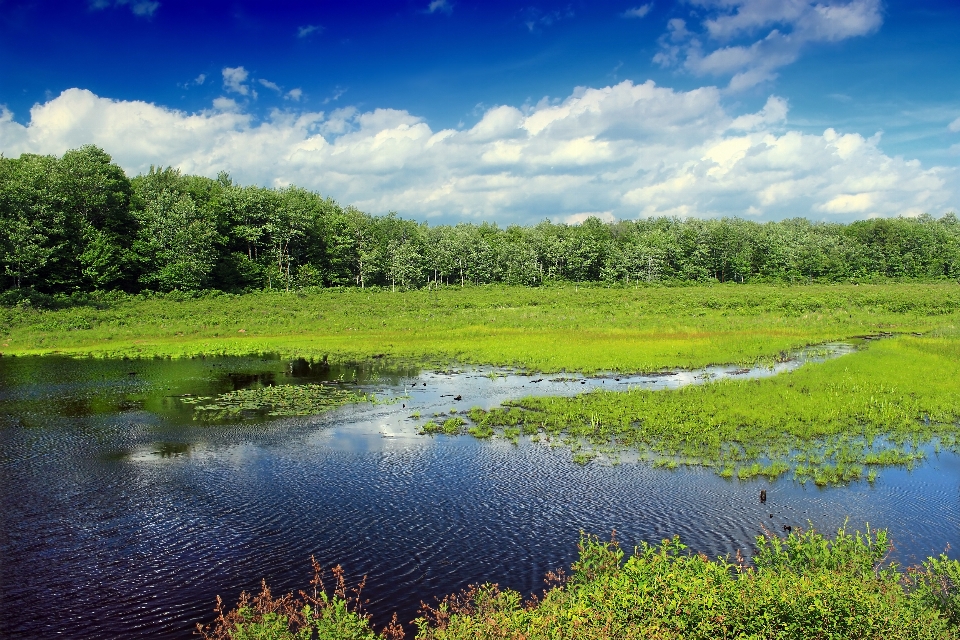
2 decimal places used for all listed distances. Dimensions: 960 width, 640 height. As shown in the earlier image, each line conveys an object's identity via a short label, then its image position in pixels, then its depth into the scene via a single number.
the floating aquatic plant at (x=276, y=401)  29.27
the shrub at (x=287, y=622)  10.04
